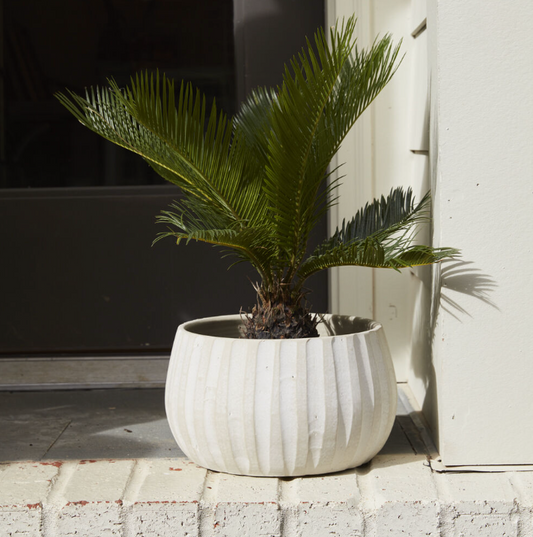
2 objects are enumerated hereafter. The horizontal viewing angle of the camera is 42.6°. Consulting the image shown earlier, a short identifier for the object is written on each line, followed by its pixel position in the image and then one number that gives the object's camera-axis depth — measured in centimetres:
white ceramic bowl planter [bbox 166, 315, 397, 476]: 154
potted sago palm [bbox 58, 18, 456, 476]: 153
